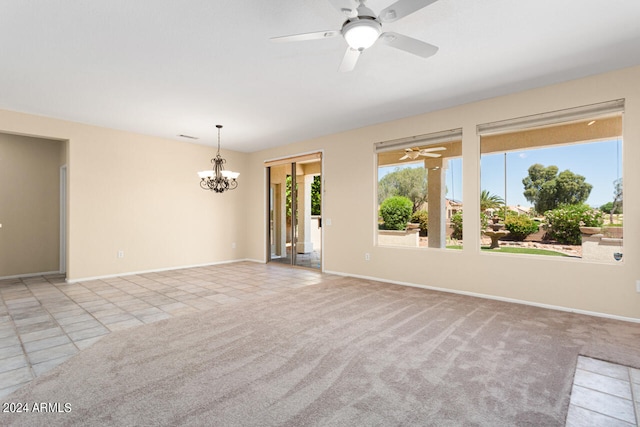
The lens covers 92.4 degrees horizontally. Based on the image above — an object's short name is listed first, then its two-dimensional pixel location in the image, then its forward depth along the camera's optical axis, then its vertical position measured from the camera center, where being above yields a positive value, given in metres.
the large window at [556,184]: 3.44 +0.39
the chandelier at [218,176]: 5.29 +0.70
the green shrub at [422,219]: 4.84 -0.06
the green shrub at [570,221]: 3.58 -0.07
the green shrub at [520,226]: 3.98 -0.14
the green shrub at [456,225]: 4.38 -0.14
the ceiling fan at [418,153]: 4.68 +0.98
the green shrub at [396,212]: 5.07 +0.05
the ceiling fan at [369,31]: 1.88 +1.26
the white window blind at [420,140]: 4.43 +1.16
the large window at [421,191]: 4.49 +0.39
